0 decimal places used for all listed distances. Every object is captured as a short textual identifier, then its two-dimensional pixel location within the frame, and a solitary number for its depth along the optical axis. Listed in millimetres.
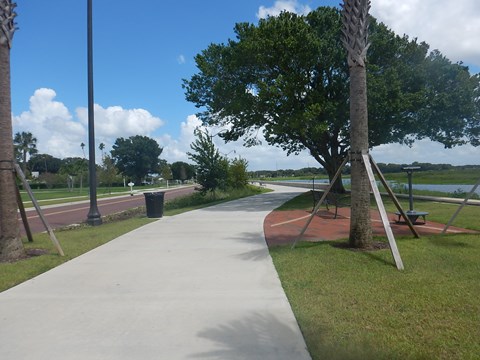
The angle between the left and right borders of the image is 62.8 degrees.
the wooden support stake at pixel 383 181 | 7666
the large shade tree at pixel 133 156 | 107375
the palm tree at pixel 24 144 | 95688
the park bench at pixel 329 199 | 12872
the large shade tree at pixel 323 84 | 18125
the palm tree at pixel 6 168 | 7637
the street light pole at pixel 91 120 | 13617
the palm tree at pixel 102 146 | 99031
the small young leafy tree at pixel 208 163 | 25016
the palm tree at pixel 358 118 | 7586
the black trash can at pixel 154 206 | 14492
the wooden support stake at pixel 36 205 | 7761
